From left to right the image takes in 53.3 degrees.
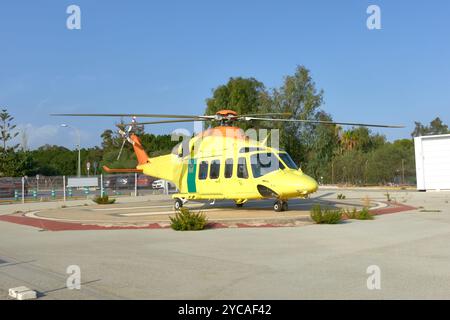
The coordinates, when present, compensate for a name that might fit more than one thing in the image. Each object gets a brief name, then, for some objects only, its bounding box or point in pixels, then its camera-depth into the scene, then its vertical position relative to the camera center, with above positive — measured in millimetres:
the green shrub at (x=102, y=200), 25562 -1321
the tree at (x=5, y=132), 60375 +6285
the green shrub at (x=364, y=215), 15654 -1494
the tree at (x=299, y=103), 41875 +6651
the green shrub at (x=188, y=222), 13297 -1388
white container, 36844 +735
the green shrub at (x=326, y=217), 14317 -1405
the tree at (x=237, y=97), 56281 +10054
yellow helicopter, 16453 +249
